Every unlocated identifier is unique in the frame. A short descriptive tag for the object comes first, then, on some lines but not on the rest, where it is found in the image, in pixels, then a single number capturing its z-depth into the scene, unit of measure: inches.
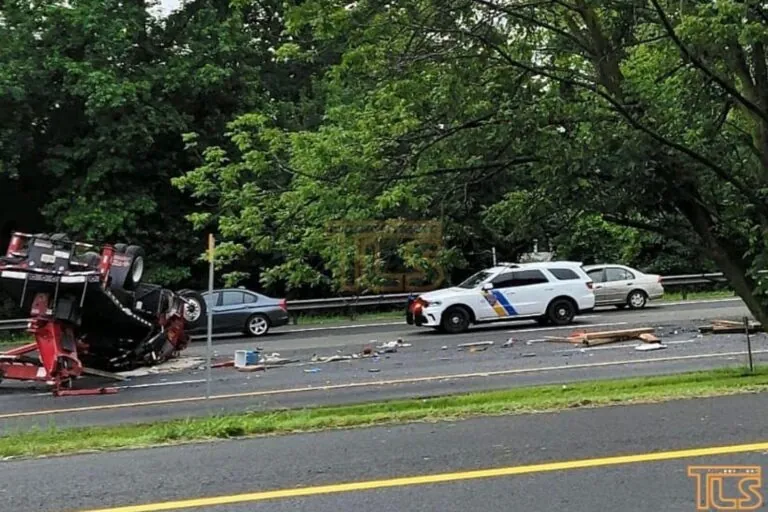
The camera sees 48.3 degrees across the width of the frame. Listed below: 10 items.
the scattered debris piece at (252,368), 634.8
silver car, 1064.8
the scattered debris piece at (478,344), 731.4
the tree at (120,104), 1035.9
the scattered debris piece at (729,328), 713.6
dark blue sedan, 928.3
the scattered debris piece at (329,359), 674.0
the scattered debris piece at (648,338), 681.6
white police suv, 866.8
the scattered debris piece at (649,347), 640.5
